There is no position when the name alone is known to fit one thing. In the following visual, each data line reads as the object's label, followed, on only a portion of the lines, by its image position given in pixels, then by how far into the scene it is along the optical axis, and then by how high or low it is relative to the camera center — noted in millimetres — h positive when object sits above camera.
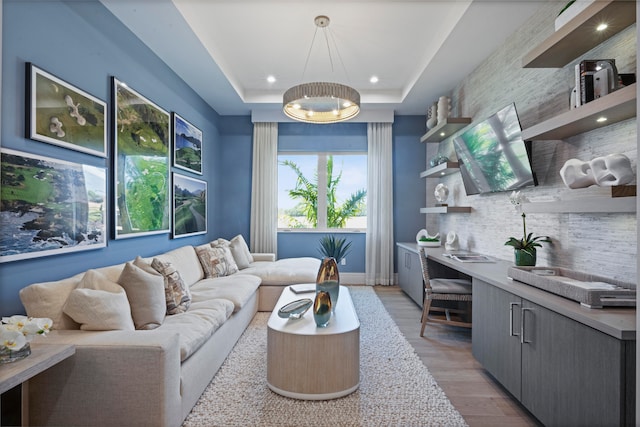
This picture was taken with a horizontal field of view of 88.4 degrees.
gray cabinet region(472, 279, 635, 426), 1274 -726
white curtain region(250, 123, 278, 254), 5473 +356
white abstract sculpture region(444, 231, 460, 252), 4137 -375
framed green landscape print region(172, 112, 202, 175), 3848 +844
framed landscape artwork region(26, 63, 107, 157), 1966 +652
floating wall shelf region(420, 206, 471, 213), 3965 +48
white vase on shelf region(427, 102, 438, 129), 4566 +1339
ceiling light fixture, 2848 +1071
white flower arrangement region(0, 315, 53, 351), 1376 -517
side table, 1284 -641
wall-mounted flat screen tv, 2725 +550
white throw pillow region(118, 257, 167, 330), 2080 -543
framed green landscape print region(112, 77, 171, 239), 2768 +447
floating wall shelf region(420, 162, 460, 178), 4148 +578
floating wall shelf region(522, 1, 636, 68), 1708 +1055
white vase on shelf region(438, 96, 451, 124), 4305 +1383
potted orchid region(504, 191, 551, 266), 2385 -274
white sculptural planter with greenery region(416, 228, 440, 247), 4484 -388
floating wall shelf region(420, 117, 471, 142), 4020 +1107
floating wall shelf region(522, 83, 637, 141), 1605 +542
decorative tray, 1536 -390
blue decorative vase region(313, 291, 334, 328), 2168 -648
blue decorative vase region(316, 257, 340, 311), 2477 -510
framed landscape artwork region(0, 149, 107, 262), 1823 +32
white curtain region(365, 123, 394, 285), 5410 +110
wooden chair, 3053 -733
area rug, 1846 -1164
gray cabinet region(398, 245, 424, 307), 3979 -833
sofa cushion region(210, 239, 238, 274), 4029 -524
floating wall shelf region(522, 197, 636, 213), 1552 +42
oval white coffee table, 2031 -934
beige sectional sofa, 1578 -764
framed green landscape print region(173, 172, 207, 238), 3877 +80
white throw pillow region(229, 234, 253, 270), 4387 -550
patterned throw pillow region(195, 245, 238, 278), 3799 -584
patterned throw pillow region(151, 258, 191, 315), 2438 -587
